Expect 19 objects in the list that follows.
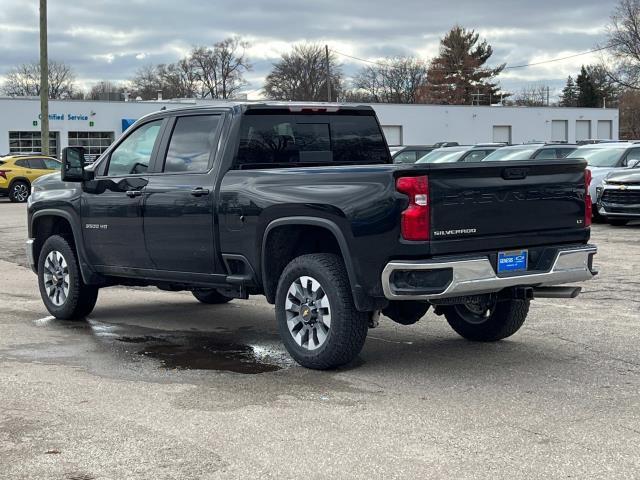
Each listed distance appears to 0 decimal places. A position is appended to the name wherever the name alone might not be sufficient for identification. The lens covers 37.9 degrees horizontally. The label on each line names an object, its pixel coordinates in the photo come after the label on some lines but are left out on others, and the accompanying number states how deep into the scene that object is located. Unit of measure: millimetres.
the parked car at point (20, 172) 31609
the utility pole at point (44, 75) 31953
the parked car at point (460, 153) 23266
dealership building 52719
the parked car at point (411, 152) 28141
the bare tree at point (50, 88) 98312
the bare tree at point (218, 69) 97975
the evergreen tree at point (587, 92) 107062
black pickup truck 6246
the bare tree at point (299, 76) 87625
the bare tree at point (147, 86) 98262
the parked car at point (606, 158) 19766
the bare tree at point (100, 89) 96088
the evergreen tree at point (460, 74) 99875
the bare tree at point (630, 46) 77500
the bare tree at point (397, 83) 102438
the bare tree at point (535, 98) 116312
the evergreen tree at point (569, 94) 122212
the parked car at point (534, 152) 21516
